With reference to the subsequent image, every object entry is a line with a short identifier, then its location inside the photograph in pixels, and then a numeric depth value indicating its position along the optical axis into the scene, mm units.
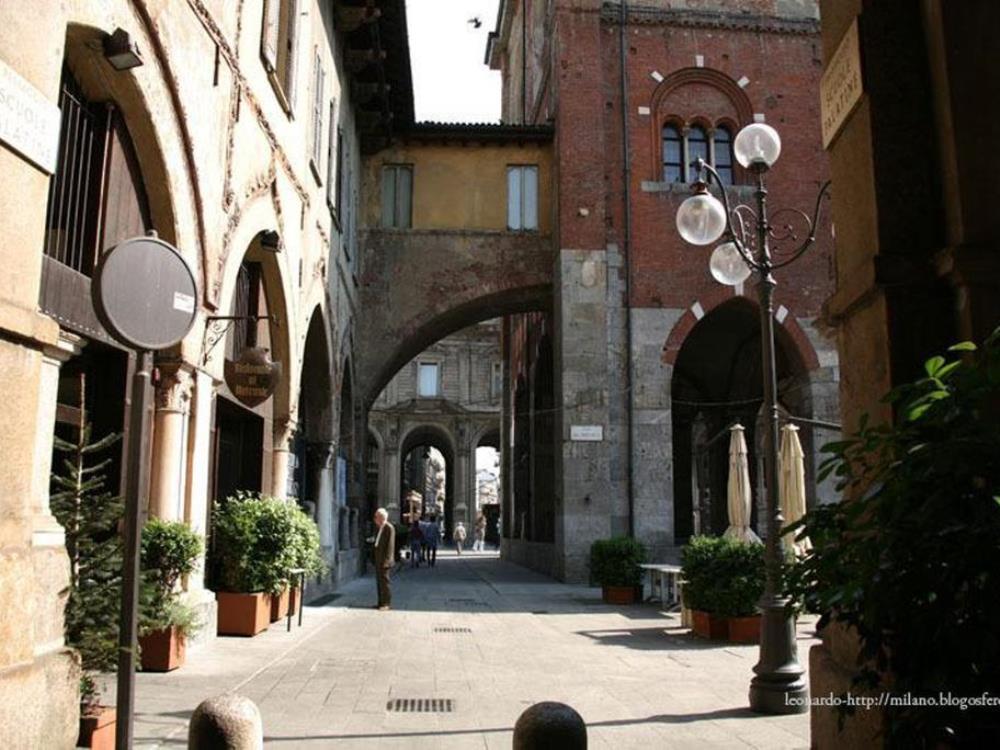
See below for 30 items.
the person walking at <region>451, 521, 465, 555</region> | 40688
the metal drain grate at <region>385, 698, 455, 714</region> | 6707
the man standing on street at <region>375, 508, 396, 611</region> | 14078
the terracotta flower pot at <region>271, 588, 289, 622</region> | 11831
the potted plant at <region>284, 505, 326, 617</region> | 10945
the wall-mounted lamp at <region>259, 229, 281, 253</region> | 12055
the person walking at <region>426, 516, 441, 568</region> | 29322
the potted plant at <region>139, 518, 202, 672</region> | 7742
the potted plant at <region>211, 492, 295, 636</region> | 10539
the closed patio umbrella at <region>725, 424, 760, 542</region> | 13617
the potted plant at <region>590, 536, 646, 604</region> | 16156
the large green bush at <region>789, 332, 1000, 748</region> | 2721
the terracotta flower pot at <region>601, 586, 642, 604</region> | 16125
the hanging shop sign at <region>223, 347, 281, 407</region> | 10297
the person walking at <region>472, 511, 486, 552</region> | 48000
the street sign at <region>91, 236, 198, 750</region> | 3523
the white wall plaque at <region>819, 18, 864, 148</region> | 4676
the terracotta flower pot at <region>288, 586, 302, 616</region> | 11695
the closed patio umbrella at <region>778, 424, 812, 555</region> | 13078
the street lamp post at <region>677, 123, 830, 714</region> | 6734
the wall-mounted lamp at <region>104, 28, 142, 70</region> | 7035
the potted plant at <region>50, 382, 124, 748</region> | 5070
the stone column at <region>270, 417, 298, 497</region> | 13477
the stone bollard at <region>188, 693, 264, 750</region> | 3574
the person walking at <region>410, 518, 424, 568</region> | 28344
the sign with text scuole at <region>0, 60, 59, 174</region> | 4754
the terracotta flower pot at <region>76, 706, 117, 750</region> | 4914
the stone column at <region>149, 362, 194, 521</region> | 8852
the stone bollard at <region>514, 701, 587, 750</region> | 3648
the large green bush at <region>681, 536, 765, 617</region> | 10828
